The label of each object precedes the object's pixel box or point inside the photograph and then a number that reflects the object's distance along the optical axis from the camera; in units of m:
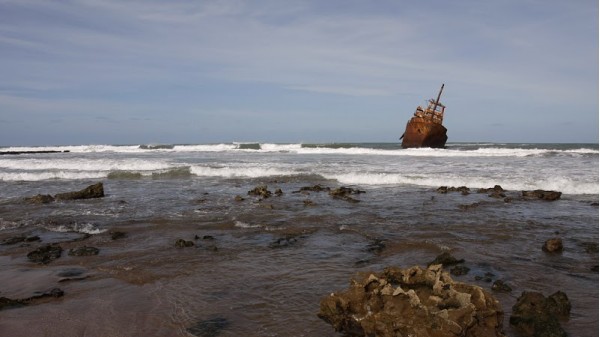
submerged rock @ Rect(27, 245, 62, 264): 6.46
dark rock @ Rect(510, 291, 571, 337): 3.70
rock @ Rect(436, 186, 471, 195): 13.67
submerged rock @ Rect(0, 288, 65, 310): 4.57
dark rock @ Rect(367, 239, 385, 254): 6.76
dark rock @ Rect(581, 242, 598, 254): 6.65
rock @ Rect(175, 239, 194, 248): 7.22
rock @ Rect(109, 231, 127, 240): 7.92
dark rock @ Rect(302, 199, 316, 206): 11.60
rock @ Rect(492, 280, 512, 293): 4.88
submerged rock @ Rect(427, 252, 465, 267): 5.92
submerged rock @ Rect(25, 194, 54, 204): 12.62
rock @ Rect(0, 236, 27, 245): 7.61
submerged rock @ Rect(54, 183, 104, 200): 13.41
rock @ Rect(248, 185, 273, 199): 13.34
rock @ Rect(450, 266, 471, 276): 5.54
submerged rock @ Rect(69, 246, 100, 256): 6.79
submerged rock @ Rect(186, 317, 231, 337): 3.86
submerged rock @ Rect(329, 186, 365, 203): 12.95
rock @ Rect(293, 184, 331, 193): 14.61
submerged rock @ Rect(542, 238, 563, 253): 6.63
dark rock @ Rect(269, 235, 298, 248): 7.16
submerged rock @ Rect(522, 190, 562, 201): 12.21
